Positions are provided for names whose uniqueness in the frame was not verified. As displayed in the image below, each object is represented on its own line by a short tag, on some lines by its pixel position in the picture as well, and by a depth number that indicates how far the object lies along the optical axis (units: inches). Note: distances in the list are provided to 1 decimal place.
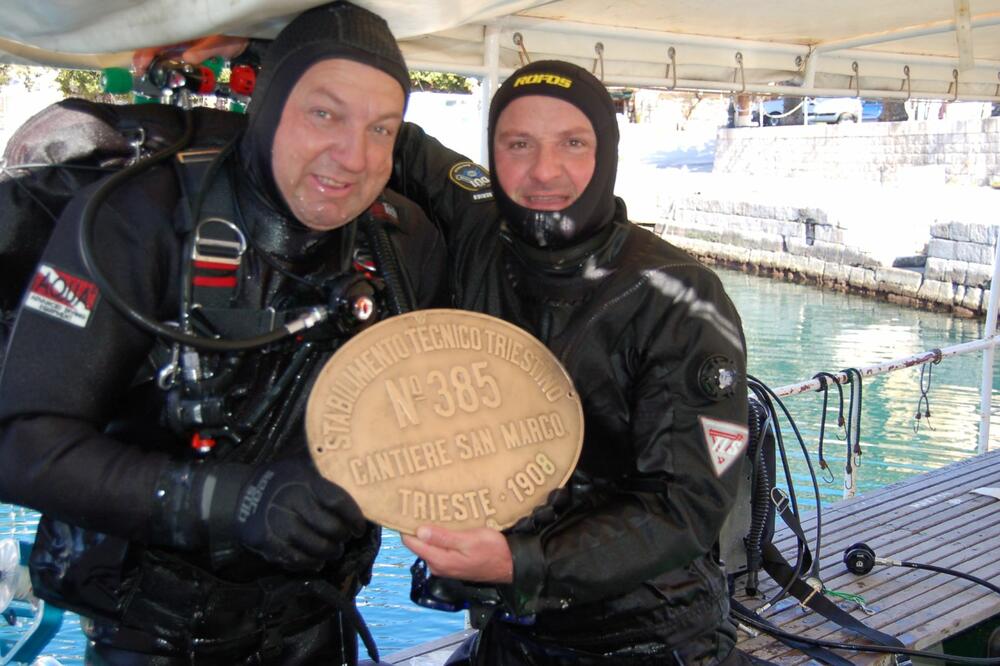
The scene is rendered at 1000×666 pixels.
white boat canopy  80.5
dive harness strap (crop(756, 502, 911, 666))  121.9
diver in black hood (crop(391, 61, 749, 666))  69.1
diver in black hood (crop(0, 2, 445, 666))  61.4
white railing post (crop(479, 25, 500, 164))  127.0
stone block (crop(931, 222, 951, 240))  588.3
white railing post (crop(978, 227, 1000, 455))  205.3
